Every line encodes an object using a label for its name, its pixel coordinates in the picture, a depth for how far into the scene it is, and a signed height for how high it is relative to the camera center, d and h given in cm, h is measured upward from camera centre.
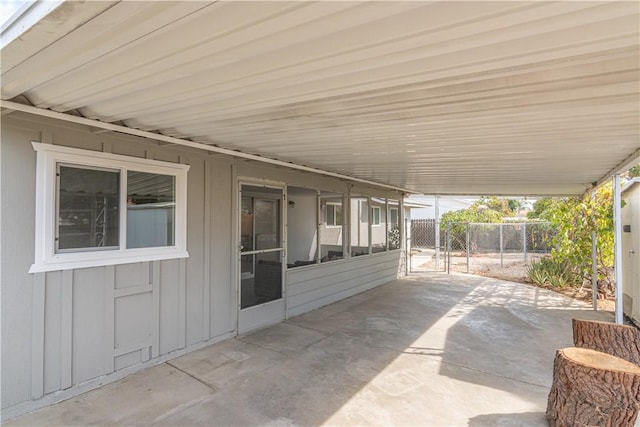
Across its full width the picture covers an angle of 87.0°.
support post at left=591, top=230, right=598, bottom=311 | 618 -80
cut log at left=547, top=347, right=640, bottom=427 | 227 -116
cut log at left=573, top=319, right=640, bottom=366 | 278 -97
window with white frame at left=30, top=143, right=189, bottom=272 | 289 +15
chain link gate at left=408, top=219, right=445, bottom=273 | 1694 -73
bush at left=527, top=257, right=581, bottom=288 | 831 -127
